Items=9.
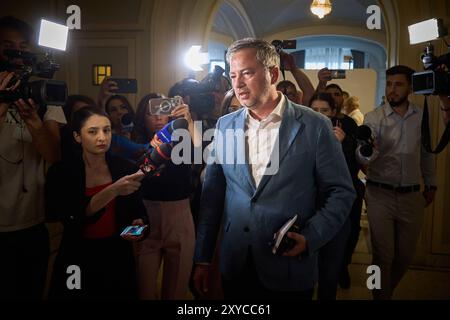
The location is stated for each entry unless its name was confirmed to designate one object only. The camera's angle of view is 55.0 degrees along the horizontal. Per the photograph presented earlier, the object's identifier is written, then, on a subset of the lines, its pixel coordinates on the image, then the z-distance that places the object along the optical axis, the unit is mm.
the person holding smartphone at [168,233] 2227
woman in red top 1875
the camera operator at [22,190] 1871
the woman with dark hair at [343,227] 2506
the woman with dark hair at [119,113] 2766
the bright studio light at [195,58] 3588
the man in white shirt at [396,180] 2582
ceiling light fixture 6953
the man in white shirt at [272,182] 1525
